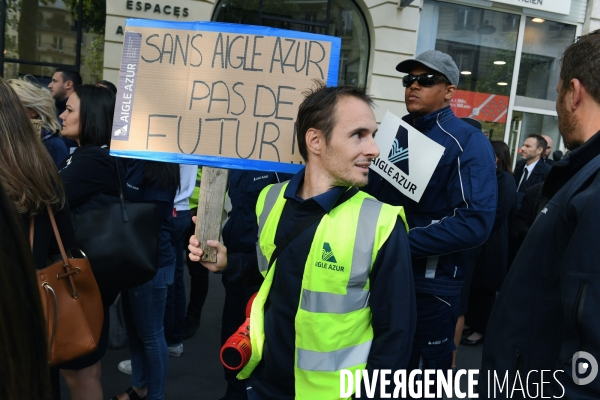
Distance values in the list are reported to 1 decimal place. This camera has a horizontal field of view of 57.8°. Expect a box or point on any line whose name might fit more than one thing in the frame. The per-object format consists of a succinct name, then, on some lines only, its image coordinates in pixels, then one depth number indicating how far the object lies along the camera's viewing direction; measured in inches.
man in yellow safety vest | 70.0
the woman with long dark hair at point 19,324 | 25.9
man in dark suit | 273.9
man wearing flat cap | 96.5
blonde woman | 154.6
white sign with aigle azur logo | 99.7
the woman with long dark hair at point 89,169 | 108.1
